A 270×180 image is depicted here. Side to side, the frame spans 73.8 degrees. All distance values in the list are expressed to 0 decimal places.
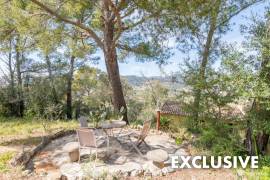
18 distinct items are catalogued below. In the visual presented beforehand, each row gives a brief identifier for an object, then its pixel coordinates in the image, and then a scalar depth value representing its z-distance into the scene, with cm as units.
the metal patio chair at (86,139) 349
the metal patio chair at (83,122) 491
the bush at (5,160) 335
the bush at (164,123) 616
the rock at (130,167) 335
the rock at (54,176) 310
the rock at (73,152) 375
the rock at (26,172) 318
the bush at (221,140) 377
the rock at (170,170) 325
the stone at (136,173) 322
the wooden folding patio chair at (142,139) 416
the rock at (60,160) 377
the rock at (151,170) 319
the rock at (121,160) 374
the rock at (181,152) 419
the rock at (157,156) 365
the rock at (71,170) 309
